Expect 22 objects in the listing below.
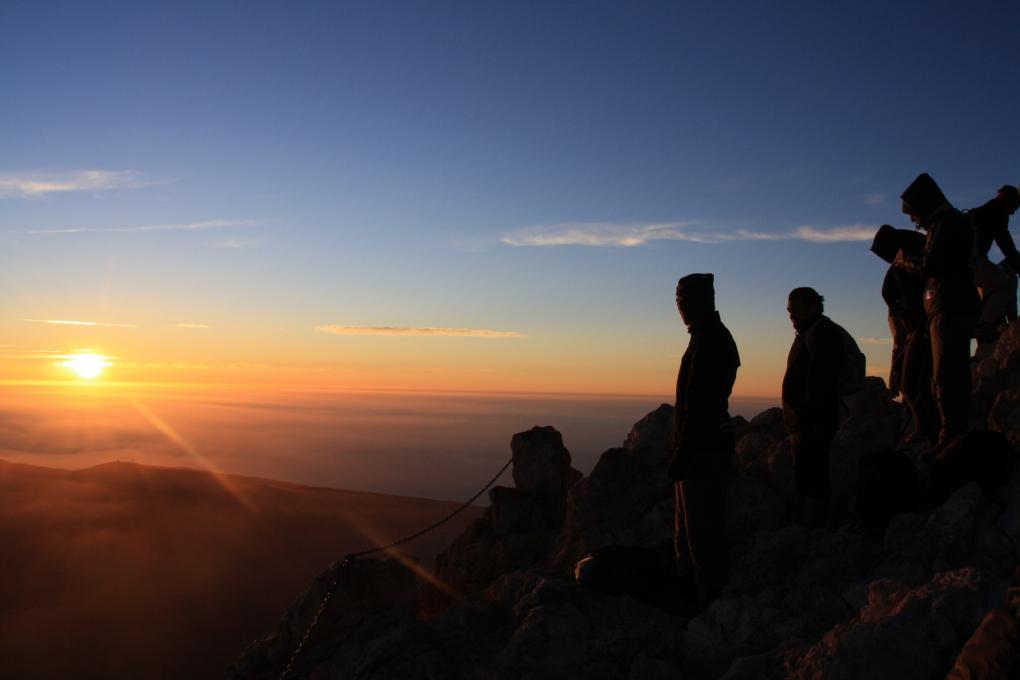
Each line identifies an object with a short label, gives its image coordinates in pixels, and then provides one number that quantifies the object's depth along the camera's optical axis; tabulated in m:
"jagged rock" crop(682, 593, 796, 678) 4.51
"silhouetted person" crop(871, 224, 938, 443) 6.29
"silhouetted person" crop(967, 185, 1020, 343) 7.24
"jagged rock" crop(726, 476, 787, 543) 6.29
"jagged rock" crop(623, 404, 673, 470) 7.93
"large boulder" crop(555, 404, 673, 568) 7.00
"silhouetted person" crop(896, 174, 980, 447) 5.69
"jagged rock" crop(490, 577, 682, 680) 4.87
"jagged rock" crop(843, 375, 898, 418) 7.66
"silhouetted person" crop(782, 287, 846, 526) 5.88
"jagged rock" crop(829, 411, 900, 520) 6.38
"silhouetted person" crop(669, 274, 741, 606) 5.26
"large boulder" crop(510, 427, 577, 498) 9.01
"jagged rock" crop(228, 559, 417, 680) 6.80
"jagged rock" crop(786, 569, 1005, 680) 3.59
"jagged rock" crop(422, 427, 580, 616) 8.24
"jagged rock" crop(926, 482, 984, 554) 4.95
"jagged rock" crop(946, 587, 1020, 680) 2.98
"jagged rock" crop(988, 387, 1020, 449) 6.07
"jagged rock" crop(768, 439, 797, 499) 6.53
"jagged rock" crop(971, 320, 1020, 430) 6.85
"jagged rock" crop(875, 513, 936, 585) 4.80
